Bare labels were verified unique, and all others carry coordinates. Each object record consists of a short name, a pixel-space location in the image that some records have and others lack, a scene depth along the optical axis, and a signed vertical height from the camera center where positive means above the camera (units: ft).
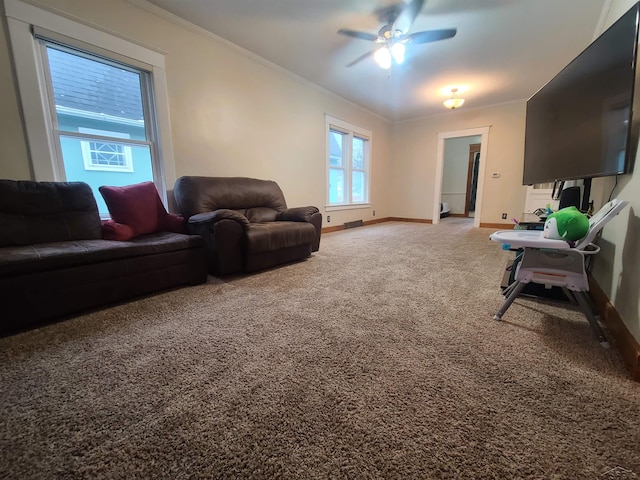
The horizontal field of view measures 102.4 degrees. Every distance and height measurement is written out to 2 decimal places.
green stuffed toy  4.30 -0.57
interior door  25.32 +1.84
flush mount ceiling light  15.06 +5.31
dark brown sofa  4.66 -1.29
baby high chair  4.19 -1.21
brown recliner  7.46 -0.92
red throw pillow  6.88 -0.29
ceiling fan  8.08 +5.41
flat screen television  4.17 +1.61
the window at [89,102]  6.34 +2.70
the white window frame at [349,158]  15.83 +2.46
